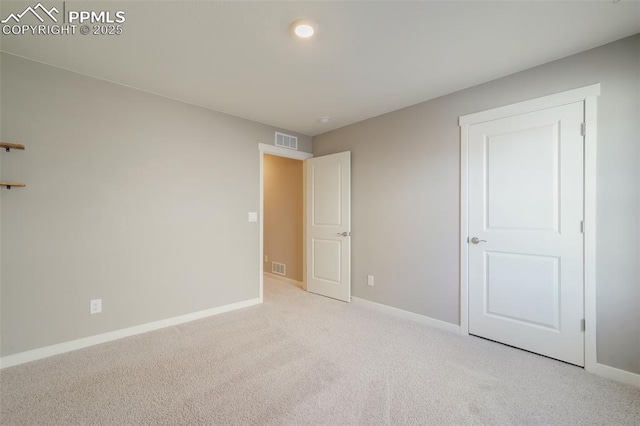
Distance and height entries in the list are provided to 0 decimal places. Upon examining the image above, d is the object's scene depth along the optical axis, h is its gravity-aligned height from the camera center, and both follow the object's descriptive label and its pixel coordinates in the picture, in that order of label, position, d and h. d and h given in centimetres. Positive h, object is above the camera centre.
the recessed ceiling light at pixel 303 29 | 179 +126
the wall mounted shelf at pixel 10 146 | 203 +52
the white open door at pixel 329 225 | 377 -20
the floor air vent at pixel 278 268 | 491 -106
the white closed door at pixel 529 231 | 215 -18
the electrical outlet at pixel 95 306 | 245 -87
